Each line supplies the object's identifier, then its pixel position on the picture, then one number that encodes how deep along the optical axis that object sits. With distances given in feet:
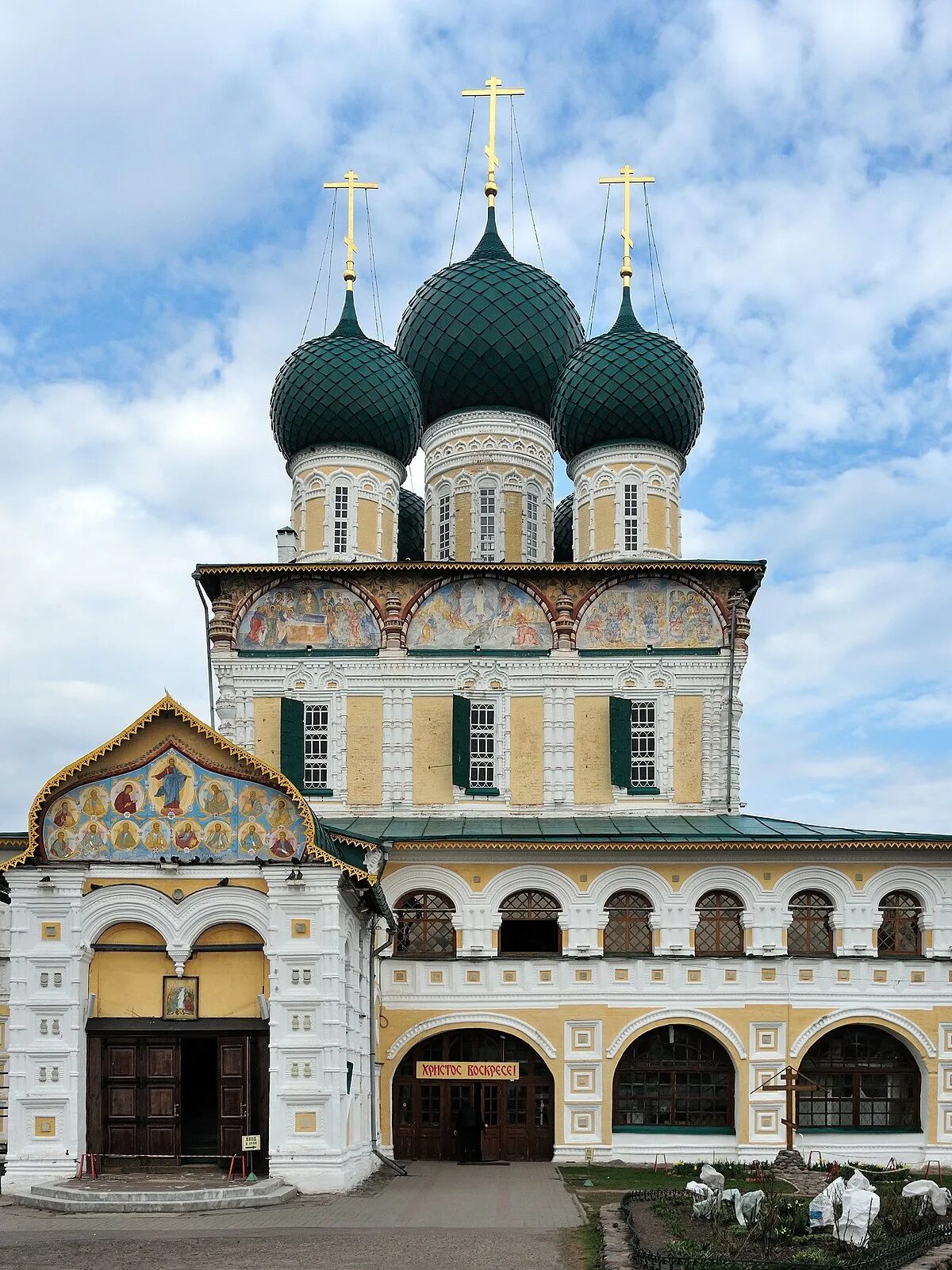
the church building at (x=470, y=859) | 60.80
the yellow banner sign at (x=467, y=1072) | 72.90
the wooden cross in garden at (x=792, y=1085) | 65.36
